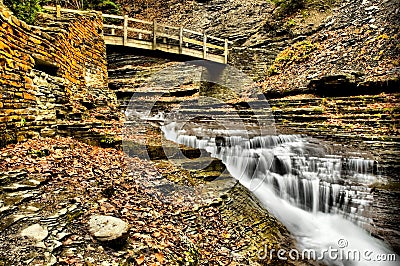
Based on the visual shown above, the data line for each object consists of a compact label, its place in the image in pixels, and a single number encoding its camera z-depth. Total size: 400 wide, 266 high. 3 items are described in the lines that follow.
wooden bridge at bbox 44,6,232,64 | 11.07
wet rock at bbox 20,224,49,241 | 2.33
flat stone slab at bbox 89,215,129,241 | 2.66
